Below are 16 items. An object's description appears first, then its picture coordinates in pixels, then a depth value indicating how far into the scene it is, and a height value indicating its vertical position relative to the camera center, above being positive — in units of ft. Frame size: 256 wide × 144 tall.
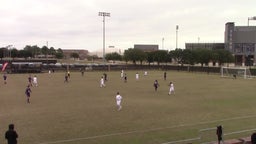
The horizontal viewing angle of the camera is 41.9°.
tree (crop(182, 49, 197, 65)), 299.09 +4.42
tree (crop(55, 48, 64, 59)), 617.21 +11.73
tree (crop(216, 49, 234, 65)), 305.32 +4.94
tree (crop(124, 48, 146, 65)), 359.11 +7.08
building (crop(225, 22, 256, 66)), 482.86 +37.74
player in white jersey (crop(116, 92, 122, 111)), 79.01 -9.56
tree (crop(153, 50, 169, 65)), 345.10 +5.82
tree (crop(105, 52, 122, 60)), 481.87 +7.96
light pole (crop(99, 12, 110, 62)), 276.62 +39.68
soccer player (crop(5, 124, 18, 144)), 39.86 -8.83
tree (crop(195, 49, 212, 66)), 297.12 +5.13
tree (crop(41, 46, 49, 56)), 641.16 +21.96
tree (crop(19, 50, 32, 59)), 499.47 +10.95
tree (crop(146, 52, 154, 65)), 352.81 +4.90
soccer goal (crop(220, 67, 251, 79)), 196.95 -6.19
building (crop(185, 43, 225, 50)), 542.16 +28.45
